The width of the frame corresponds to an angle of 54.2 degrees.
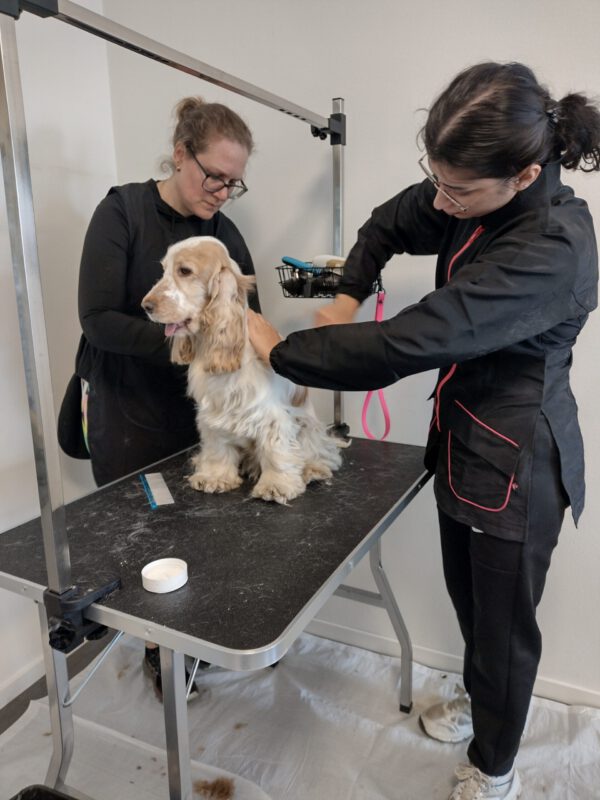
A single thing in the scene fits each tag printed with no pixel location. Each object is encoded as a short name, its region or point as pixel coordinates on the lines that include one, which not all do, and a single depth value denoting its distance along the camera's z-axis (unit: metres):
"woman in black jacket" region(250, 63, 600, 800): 0.95
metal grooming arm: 0.79
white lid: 1.03
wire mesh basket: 1.61
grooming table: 0.94
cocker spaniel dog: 1.34
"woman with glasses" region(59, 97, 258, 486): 1.50
